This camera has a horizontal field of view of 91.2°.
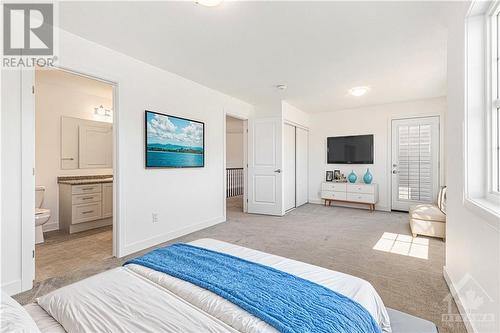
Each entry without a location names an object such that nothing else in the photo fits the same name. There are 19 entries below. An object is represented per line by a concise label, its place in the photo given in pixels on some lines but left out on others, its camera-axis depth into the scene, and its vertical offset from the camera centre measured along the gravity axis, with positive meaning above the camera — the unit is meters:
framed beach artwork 3.30 +0.35
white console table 5.53 -0.64
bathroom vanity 3.96 -0.63
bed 0.92 -0.59
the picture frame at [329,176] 6.30 -0.27
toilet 3.29 -0.73
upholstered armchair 3.48 -0.80
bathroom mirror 4.34 +0.40
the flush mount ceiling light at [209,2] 1.94 +1.30
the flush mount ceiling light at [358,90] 4.20 +1.30
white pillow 0.69 -0.47
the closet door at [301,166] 6.11 -0.01
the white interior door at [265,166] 5.23 -0.01
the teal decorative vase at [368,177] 5.70 -0.27
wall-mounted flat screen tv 5.84 +0.40
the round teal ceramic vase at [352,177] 5.89 -0.28
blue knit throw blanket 0.93 -0.57
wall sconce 4.80 +1.07
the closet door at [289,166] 5.46 -0.01
